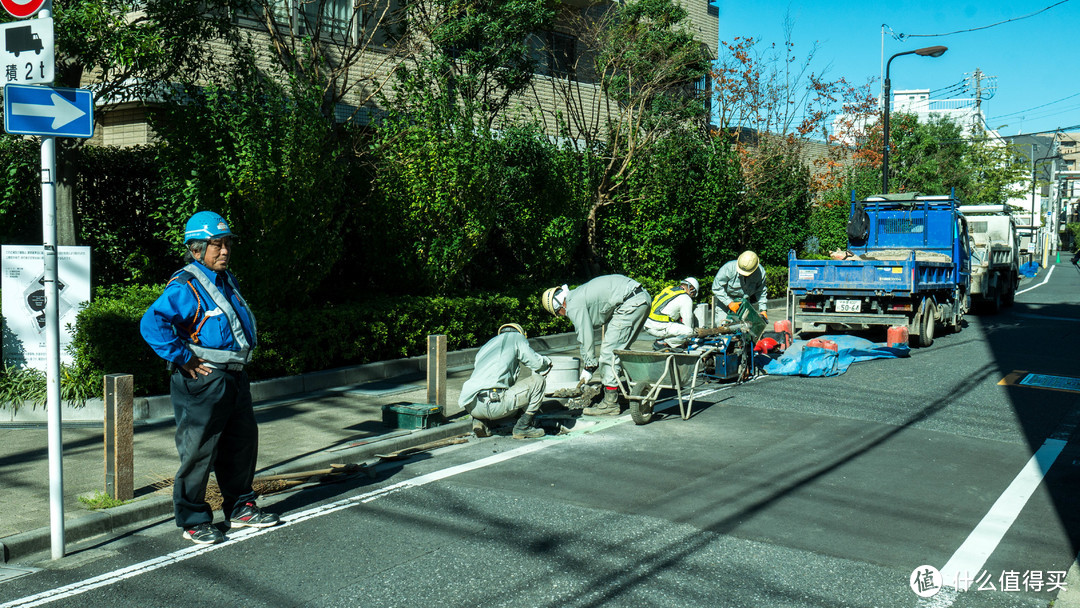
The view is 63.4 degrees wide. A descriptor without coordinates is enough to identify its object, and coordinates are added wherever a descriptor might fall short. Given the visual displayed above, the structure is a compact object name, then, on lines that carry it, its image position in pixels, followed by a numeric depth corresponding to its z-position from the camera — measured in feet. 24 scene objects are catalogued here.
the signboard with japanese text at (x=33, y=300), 27.86
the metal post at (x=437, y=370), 28.40
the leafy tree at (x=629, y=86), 60.08
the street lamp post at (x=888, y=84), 73.26
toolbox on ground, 26.53
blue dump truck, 48.83
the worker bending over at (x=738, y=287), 39.55
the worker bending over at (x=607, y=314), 29.40
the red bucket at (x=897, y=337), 46.28
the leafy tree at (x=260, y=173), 32.32
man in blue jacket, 15.89
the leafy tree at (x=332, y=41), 42.07
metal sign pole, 15.94
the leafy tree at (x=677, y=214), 59.77
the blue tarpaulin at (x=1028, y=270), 115.38
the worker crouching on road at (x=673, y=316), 33.17
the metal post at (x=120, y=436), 18.62
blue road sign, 15.80
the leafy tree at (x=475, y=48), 47.42
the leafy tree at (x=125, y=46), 27.40
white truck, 70.28
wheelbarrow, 27.61
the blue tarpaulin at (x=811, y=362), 37.83
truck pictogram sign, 16.35
